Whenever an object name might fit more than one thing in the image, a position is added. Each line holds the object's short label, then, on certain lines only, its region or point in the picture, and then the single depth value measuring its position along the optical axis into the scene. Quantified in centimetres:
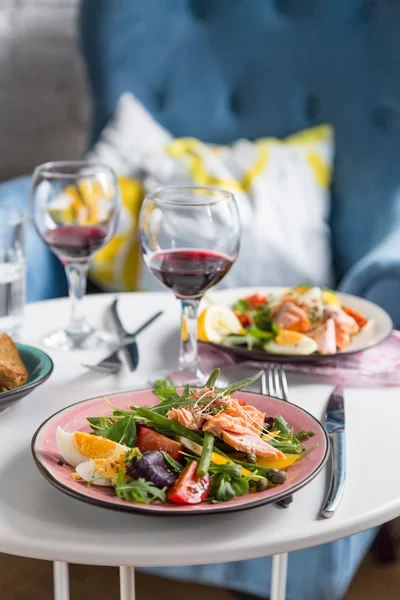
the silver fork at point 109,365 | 113
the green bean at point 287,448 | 79
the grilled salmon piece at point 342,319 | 120
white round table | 70
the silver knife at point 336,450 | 76
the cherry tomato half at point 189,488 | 71
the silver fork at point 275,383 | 103
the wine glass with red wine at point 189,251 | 106
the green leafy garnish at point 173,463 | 76
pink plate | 70
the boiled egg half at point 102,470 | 74
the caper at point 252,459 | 76
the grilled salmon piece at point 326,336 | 114
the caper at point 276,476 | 74
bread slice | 97
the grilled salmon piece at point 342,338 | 117
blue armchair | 240
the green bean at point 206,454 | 73
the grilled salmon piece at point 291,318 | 119
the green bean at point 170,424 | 78
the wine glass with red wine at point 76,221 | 126
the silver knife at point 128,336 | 117
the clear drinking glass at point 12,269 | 124
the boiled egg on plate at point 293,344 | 113
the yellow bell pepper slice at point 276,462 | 77
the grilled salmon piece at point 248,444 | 76
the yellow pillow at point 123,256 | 232
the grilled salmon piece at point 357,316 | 125
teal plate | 93
